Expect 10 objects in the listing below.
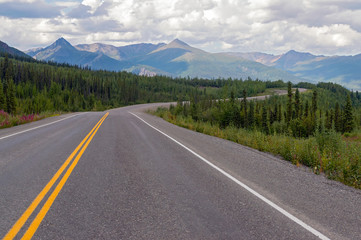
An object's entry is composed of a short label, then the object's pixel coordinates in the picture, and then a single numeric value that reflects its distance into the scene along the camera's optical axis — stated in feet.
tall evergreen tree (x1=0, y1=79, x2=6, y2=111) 155.02
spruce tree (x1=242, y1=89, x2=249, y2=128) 176.86
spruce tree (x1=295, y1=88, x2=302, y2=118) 189.95
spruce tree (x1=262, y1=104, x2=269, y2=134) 172.76
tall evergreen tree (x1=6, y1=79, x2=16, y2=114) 157.45
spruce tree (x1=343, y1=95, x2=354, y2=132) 182.70
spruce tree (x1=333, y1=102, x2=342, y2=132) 187.52
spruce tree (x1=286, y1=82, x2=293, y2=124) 172.43
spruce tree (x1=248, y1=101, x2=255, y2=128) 181.80
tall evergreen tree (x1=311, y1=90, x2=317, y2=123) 197.05
